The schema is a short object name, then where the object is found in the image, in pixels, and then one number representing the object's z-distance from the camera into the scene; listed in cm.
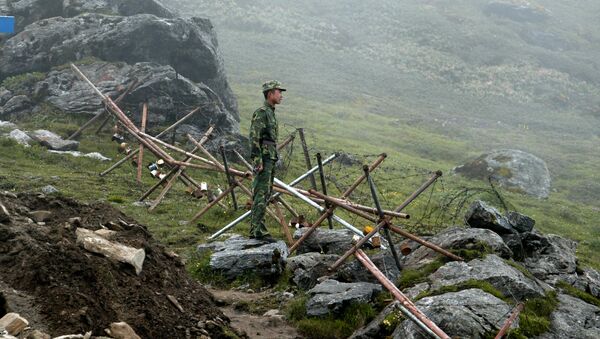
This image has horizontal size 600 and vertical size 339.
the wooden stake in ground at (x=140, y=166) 2257
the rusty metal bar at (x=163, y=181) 1996
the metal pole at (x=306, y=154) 1783
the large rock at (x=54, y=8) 3566
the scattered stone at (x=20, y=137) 2501
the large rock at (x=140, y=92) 2948
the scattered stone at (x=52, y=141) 2536
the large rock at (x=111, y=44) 3250
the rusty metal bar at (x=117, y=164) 2311
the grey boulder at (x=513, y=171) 3672
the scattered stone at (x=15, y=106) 2898
